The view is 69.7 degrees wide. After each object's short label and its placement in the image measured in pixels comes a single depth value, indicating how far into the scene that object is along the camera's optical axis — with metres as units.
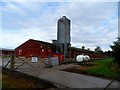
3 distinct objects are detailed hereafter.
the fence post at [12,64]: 6.93
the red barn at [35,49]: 22.24
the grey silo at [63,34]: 15.04
